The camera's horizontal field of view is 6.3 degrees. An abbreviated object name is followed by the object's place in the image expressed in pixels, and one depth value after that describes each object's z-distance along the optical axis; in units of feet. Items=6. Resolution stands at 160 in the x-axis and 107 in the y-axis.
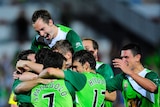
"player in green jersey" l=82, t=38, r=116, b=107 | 71.20
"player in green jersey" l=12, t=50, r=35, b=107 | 59.56
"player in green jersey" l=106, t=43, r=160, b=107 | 66.86
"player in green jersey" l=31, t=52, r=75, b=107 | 57.19
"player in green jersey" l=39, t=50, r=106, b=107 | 59.12
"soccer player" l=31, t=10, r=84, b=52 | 66.12
